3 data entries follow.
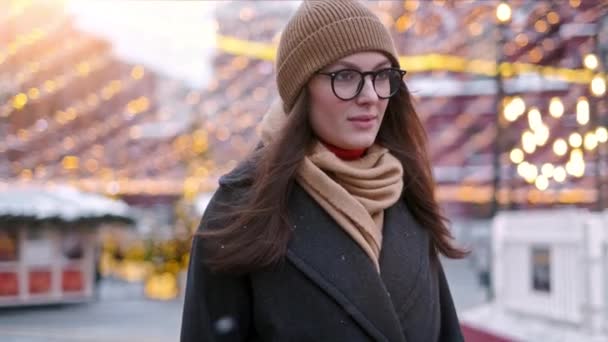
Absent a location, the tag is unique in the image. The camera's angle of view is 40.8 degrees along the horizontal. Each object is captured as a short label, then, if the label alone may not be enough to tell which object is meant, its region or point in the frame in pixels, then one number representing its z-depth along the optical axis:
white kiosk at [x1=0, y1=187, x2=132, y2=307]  15.37
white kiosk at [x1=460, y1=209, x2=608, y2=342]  4.97
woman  1.61
